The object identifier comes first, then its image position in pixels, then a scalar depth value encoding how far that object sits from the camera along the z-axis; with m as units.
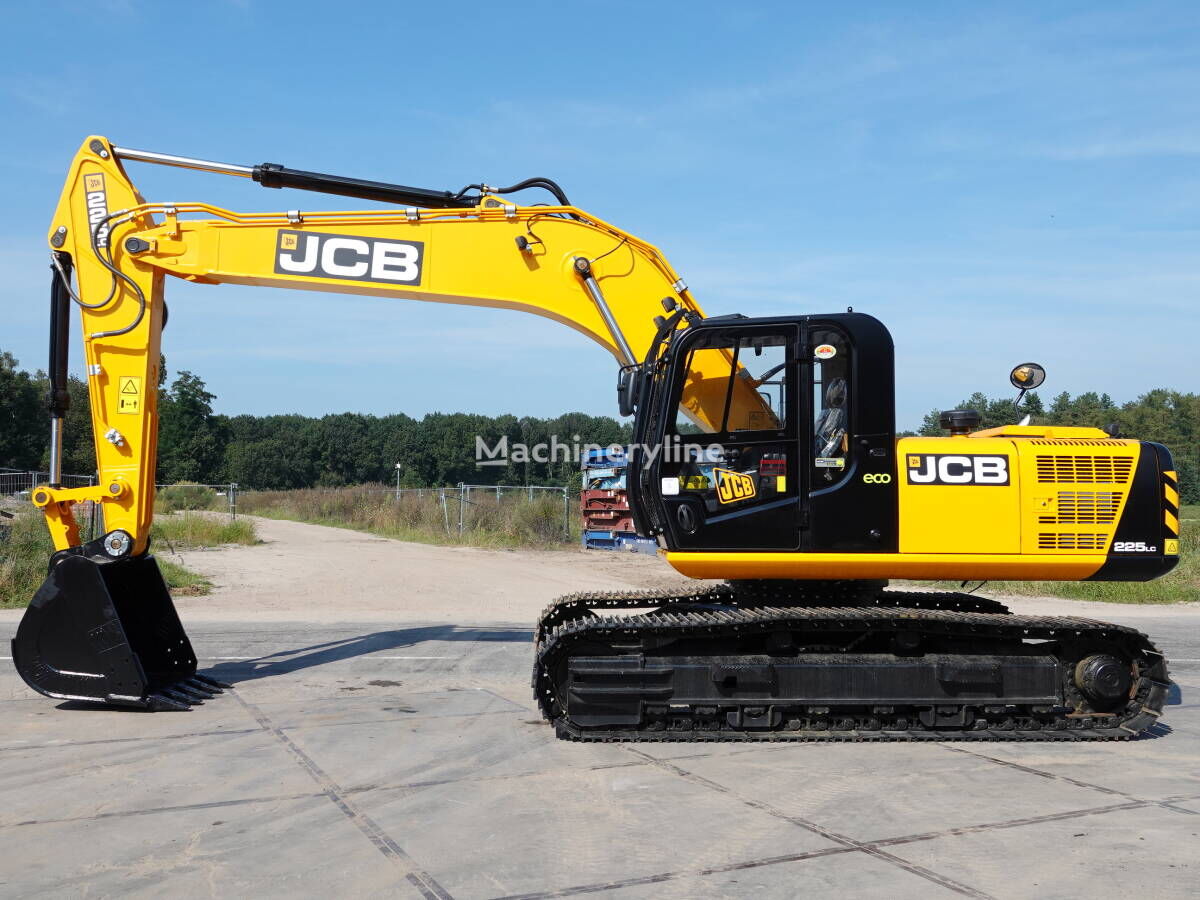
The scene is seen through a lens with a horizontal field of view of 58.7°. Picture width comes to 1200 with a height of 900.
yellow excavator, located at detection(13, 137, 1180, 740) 7.08
